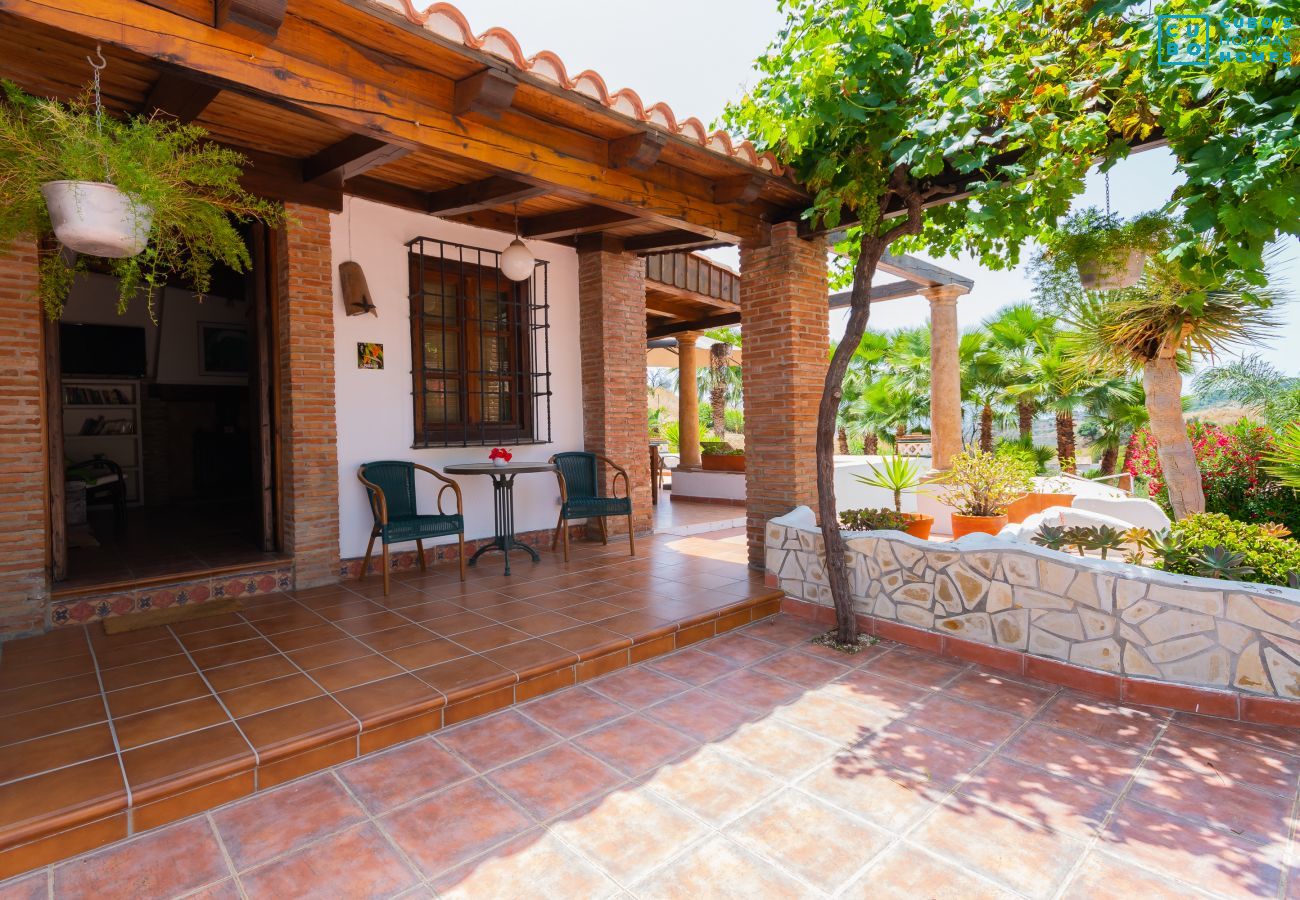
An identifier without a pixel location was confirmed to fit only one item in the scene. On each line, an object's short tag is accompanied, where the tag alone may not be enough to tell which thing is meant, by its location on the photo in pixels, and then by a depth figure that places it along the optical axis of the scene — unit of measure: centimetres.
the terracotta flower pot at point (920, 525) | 463
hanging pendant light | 458
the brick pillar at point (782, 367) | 469
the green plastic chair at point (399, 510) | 413
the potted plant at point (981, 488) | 520
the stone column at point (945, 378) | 736
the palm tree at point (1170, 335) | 459
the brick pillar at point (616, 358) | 589
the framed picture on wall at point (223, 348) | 770
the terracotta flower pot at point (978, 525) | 502
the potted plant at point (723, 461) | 931
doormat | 346
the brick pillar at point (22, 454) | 326
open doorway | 467
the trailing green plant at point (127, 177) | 217
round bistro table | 461
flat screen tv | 699
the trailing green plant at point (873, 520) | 447
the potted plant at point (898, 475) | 524
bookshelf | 721
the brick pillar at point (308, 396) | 424
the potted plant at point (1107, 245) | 360
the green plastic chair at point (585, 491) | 503
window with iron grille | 510
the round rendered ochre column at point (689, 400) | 968
